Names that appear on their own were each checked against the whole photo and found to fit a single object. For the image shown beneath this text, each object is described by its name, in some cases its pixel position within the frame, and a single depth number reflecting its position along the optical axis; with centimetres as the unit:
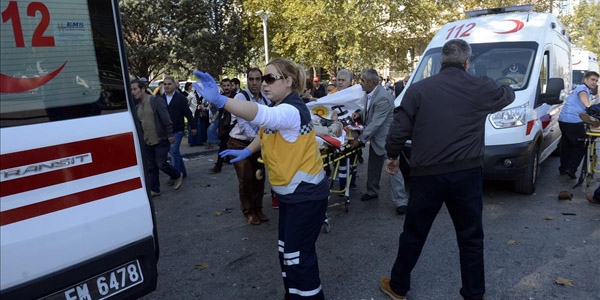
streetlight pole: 2067
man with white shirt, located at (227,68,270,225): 538
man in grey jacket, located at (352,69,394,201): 571
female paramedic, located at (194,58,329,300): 277
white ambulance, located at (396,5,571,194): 578
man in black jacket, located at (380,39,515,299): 304
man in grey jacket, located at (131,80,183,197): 675
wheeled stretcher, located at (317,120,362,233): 502
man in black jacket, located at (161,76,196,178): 768
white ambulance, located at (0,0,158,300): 196
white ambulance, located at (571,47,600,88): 2239
